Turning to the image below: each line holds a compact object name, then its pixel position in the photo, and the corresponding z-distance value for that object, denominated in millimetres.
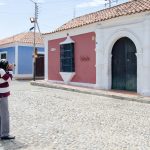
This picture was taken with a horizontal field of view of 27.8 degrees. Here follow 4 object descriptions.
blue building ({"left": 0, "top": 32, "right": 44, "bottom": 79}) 24859
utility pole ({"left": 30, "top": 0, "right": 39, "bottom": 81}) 24062
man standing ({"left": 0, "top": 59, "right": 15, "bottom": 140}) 5344
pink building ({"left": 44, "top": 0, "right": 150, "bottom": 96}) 11750
